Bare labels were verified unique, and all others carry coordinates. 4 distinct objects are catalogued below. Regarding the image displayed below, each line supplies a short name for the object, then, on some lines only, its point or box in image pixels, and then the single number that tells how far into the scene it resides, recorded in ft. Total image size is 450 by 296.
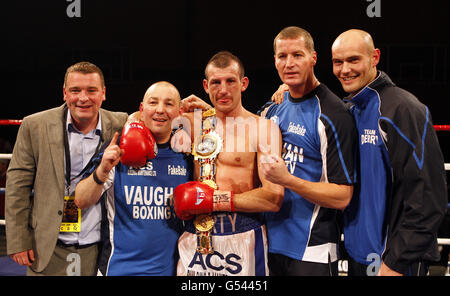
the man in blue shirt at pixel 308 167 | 5.41
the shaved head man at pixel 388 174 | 4.96
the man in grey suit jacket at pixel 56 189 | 6.07
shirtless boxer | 5.74
